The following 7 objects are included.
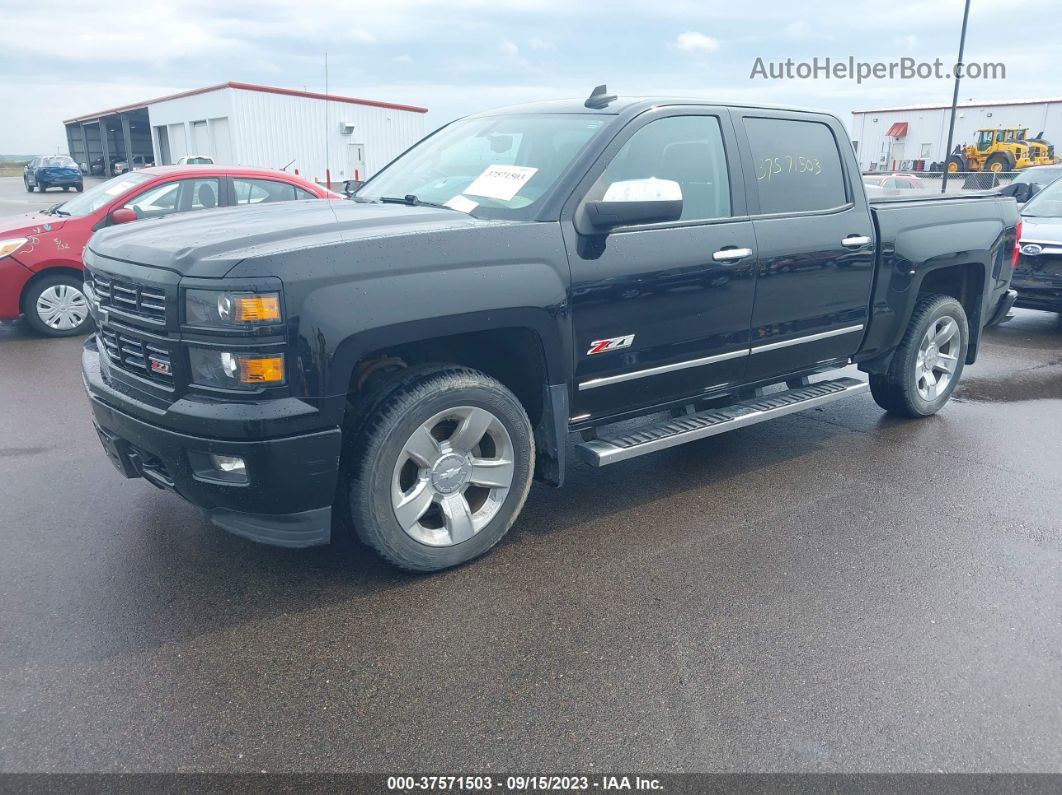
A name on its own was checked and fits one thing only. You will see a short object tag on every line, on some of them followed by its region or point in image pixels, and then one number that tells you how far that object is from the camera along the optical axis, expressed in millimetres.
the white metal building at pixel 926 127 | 38312
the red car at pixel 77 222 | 7656
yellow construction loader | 34562
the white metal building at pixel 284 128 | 30172
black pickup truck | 2938
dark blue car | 35969
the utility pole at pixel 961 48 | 20702
